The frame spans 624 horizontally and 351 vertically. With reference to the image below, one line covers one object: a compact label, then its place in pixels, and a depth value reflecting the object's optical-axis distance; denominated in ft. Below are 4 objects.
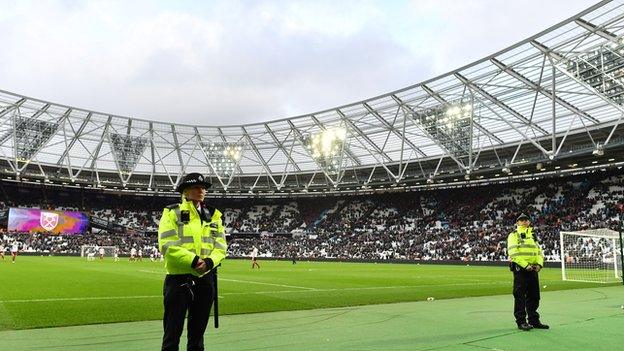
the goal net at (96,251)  174.70
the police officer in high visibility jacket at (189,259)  14.89
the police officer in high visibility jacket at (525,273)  25.88
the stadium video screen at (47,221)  187.11
